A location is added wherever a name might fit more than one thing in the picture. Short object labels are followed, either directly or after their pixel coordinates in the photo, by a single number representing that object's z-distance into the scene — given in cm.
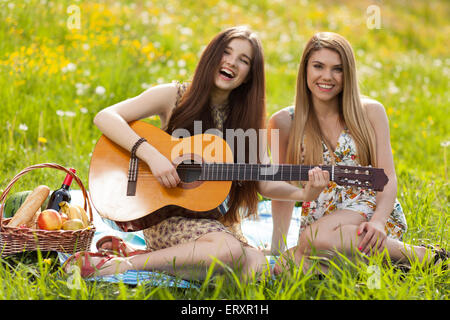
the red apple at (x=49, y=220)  273
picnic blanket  253
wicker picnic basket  264
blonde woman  284
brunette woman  268
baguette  280
